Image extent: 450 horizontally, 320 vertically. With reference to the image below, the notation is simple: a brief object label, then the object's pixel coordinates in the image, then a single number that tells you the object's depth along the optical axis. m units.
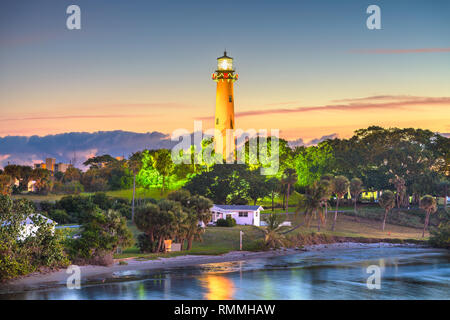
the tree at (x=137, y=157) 113.22
